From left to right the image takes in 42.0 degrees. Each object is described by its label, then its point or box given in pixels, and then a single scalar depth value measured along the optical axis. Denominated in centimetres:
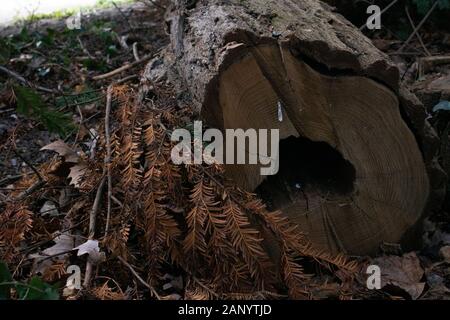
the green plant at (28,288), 171
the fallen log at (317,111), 228
